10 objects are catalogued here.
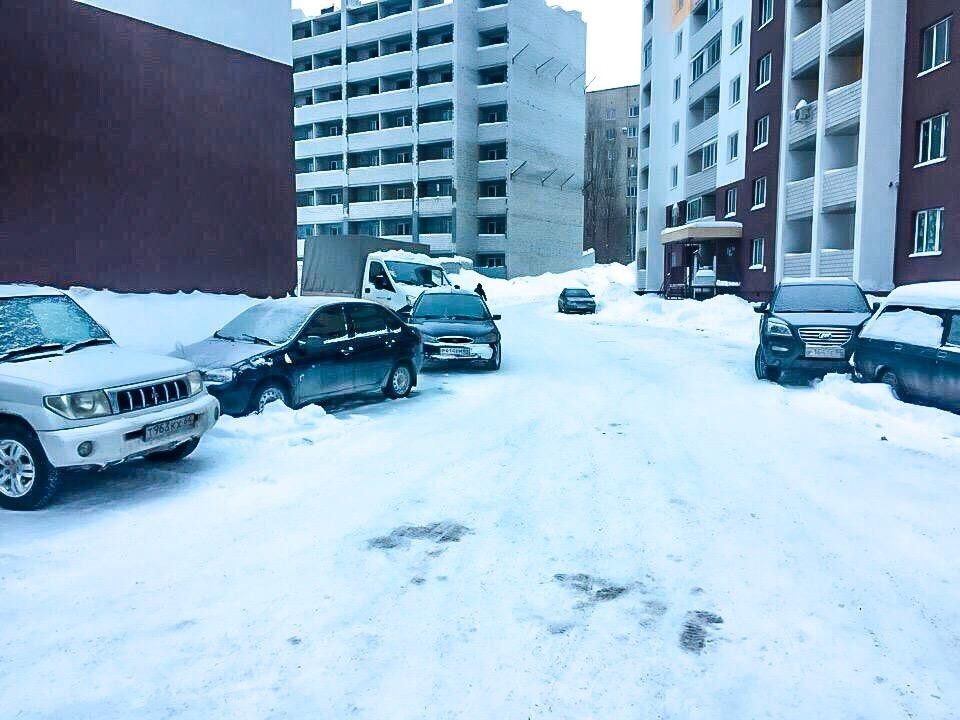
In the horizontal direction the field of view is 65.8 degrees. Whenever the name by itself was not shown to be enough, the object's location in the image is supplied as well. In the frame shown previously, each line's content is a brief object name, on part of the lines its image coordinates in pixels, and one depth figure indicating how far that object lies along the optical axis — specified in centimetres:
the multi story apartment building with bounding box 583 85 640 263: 9050
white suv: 568
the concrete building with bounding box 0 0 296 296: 1262
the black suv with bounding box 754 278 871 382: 1222
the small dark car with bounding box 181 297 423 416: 862
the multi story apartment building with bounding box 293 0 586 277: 5812
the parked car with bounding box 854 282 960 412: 912
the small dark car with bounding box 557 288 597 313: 3753
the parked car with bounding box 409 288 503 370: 1419
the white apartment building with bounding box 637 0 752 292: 3800
